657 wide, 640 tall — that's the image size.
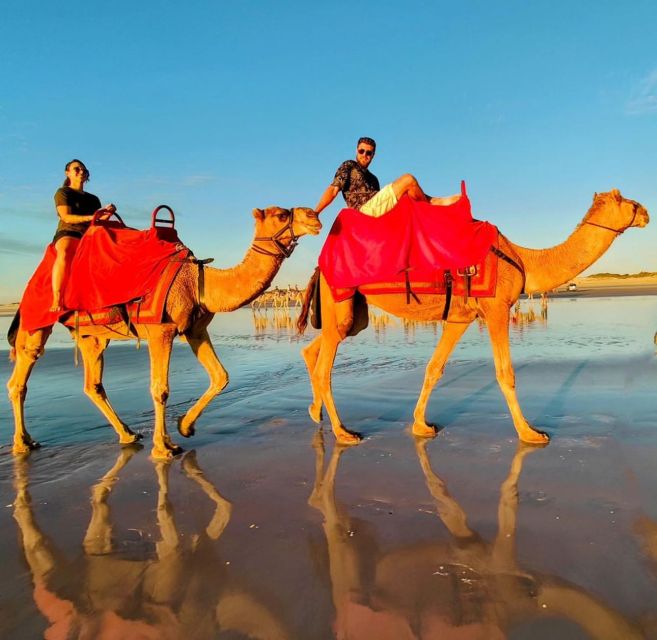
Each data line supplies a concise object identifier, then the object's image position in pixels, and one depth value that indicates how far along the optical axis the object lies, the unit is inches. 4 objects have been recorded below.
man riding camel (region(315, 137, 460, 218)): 238.1
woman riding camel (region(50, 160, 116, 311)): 232.7
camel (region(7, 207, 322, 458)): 210.7
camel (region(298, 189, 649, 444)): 220.7
